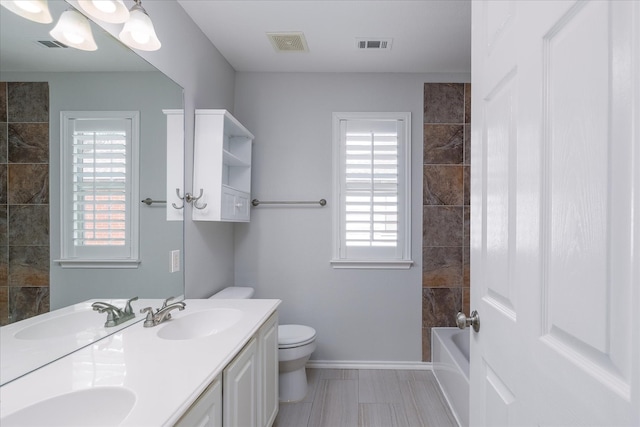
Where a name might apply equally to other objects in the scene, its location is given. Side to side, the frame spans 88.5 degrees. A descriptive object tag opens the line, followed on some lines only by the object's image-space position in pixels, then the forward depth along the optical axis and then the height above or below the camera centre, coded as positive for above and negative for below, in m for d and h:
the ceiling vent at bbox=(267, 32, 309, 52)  2.30 +1.25
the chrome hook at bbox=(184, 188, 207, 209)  2.01 +0.09
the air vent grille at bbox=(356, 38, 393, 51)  2.34 +1.24
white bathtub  2.02 -1.08
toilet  2.27 -1.01
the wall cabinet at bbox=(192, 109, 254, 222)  2.08 +0.29
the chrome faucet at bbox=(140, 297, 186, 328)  1.54 -0.49
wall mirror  0.99 +0.20
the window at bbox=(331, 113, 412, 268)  2.86 +0.22
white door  0.48 +0.00
